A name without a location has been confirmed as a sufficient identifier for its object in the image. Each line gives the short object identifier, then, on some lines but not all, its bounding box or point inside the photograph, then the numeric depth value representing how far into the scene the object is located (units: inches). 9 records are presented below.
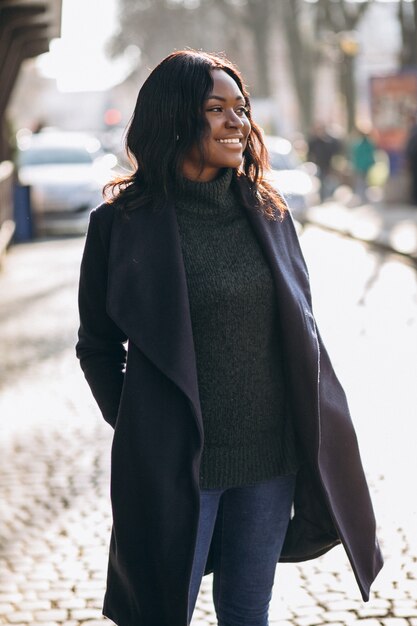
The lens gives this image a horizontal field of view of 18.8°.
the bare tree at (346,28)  1433.3
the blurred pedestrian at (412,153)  767.7
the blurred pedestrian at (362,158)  1089.4
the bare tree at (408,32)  1068.5
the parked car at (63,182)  824.3
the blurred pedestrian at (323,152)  1109.7
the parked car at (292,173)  861.2
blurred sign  1005.2
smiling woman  106.1
